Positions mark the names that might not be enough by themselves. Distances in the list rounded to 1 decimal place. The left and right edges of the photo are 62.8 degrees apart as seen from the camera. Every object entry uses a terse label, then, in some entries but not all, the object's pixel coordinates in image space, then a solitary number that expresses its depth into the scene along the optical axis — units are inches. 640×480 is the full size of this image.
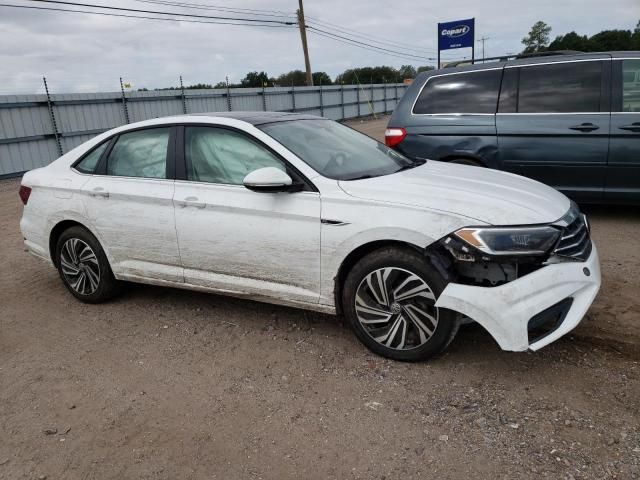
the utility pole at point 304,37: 1316.4
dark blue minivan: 218.5
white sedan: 115.5
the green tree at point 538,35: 3897.6
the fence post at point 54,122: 556.4
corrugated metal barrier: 529.0
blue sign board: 852.6
